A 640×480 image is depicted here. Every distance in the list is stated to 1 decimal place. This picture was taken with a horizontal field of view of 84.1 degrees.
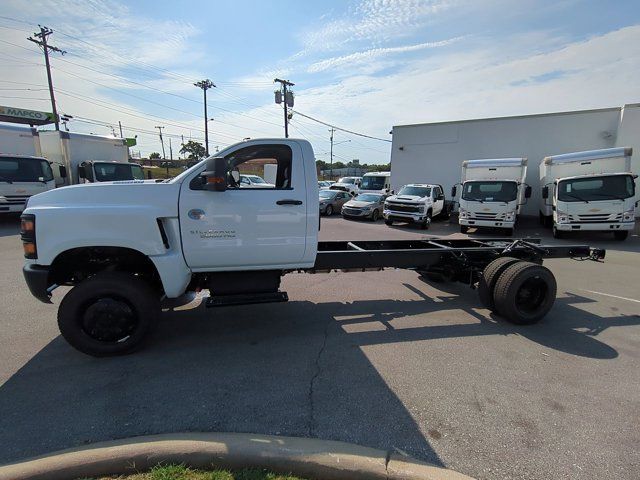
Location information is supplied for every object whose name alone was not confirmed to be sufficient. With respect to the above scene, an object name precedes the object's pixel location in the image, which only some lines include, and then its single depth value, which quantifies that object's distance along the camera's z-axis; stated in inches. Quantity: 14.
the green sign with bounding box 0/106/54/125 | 1219.2
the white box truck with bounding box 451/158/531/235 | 556.1
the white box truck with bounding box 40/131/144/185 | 607.5
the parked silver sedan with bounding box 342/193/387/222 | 720.3
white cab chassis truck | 140.0
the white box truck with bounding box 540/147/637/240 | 480.4
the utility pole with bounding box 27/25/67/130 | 1249.4
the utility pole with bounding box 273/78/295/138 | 1338.6
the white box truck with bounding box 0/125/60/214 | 516.7
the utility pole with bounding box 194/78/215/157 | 1726.1
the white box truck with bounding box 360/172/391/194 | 958.4
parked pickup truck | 625.3
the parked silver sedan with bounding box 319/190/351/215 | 810.8
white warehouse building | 679.1
